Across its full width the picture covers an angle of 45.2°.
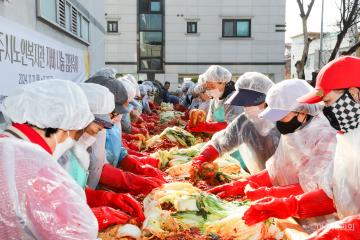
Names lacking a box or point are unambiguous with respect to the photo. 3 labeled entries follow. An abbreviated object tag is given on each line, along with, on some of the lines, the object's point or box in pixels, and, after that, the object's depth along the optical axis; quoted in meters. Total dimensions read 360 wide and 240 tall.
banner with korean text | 3.18
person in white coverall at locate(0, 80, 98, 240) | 1.25
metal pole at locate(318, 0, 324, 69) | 23.43
